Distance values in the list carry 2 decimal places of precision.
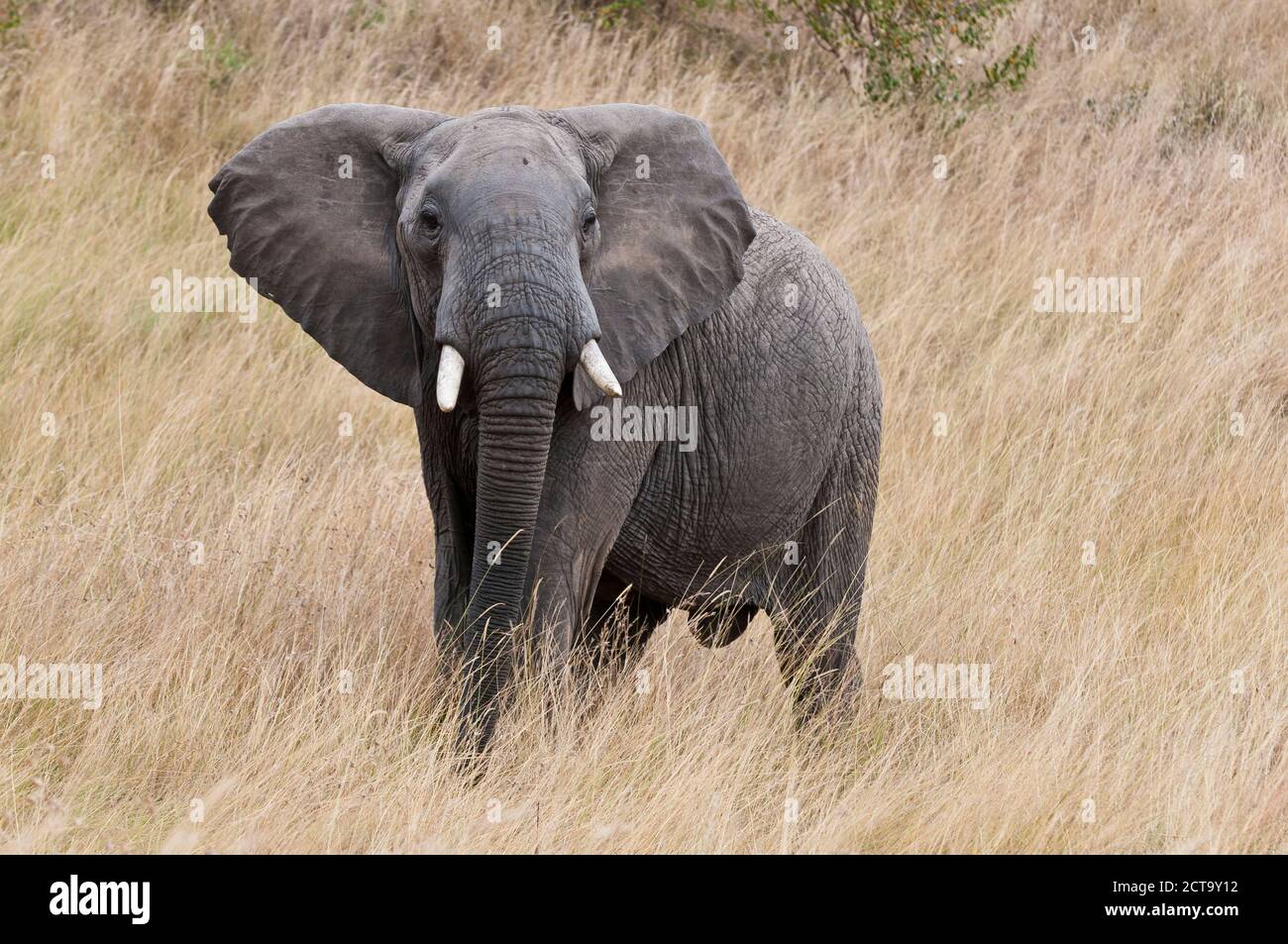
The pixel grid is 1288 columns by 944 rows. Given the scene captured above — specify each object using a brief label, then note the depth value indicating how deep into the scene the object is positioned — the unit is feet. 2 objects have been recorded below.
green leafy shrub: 70.74
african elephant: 28.84
